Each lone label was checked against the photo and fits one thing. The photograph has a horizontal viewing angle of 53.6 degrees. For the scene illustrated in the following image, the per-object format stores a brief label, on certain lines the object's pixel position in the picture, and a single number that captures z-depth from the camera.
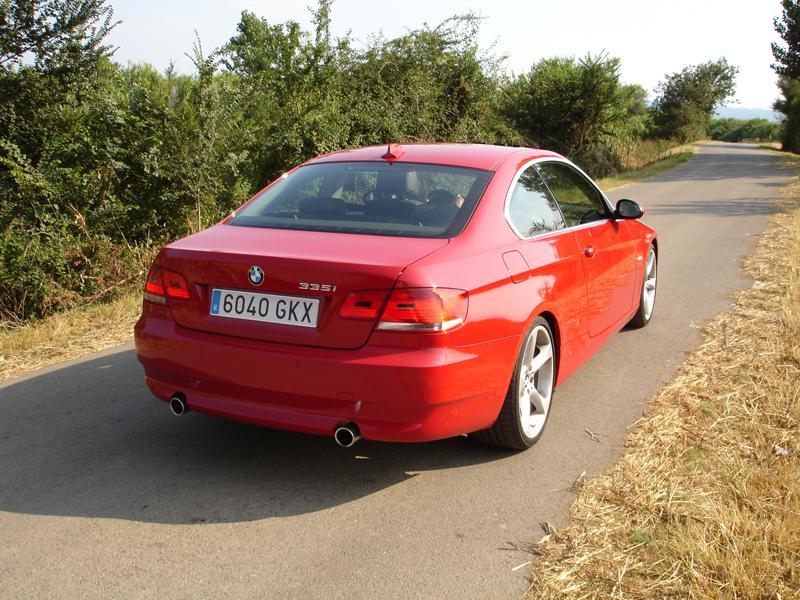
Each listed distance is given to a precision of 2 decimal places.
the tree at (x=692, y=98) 65.88
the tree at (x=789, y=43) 43.94
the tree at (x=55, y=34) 8.41
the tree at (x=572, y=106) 30.06
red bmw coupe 3.36
